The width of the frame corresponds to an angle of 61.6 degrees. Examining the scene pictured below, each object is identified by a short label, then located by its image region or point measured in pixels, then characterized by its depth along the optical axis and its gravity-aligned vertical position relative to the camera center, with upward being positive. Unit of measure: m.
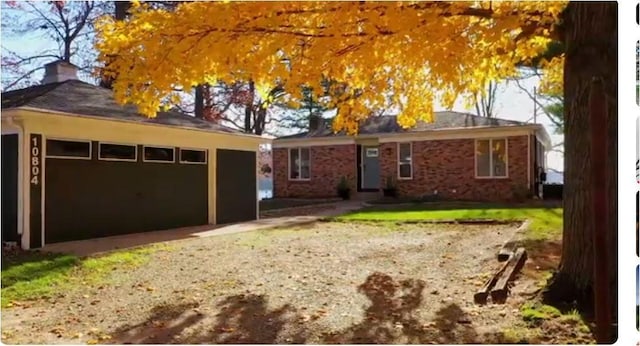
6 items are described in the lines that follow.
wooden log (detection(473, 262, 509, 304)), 5.11 -1.09
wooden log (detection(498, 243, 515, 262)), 7.13 -0.99
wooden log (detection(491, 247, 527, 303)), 5.14 -1.05
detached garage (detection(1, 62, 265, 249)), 9.48 +0.27
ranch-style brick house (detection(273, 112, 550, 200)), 19.14 +0.83
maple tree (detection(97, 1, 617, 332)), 4.84 +1.52
